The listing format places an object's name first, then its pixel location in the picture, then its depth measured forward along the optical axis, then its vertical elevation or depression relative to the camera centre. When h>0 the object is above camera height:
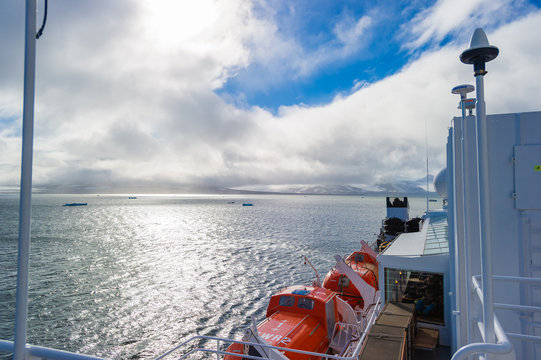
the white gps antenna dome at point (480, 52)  3.37 +1.50
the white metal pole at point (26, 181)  2.47 +0.08
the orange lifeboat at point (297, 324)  10.32 -4.99
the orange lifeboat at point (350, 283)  18.91 -5.65
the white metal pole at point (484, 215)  3.09 -0.23
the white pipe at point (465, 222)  4.71 -0.41
